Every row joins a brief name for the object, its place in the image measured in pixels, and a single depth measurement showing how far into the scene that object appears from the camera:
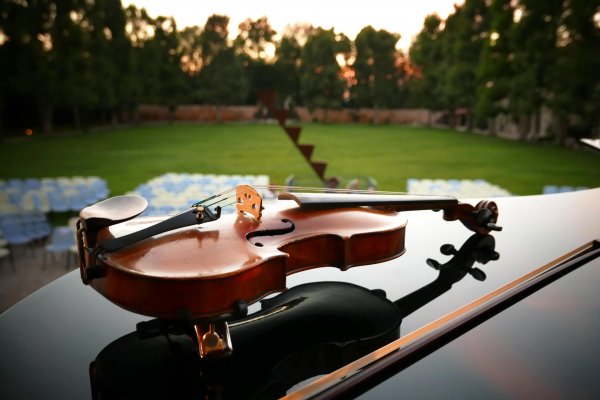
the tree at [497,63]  20.41
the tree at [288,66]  43.16
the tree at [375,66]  39.84
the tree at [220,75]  38.91
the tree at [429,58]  33.28
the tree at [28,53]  18.59
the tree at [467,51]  25.91
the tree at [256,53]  42.91
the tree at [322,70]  37.41
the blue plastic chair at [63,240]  4.88
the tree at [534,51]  18.03
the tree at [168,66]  36.38
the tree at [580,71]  15.63
